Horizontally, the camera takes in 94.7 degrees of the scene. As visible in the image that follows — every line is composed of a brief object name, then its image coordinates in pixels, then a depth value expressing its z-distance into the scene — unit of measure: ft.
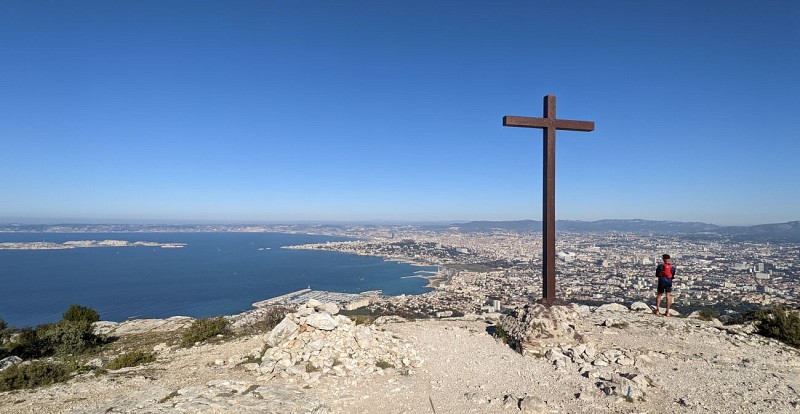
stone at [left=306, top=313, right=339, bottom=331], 27.30
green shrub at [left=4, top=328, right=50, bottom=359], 34.65
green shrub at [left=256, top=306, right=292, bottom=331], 40.84
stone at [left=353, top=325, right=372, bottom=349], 26.43
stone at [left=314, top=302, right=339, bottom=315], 30.50
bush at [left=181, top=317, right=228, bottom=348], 35.75
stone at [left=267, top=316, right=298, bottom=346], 27.14
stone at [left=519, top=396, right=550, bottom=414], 17.65
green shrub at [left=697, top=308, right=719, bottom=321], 37.43
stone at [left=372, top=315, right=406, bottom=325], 40.50
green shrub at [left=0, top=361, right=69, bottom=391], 21.61
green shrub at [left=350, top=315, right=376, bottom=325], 39.05
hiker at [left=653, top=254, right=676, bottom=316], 32.91
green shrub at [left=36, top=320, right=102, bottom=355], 34.76
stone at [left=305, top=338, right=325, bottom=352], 25.05
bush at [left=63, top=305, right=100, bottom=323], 44.14
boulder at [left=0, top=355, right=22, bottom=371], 29.84
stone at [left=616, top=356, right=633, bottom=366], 23.89
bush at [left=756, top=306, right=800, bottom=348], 28.43
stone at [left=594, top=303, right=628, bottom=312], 43.34
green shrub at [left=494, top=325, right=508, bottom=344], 30.75
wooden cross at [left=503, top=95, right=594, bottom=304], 29.66
